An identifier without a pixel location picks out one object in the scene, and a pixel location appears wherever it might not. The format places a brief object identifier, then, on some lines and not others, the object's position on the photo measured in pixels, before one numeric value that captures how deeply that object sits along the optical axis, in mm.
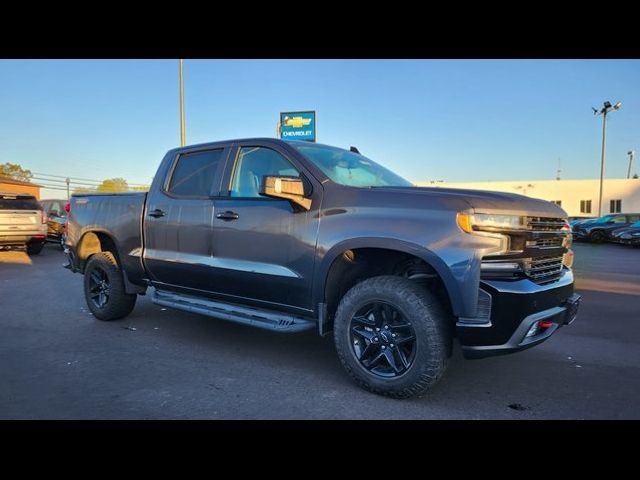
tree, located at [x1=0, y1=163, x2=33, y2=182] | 73950
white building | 46156
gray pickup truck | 3070
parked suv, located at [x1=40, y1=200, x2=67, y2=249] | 15406
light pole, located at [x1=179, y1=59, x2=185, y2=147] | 16375
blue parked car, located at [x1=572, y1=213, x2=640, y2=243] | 21500
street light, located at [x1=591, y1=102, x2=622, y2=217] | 39844
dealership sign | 16750
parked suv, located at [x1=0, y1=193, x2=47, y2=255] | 12000
